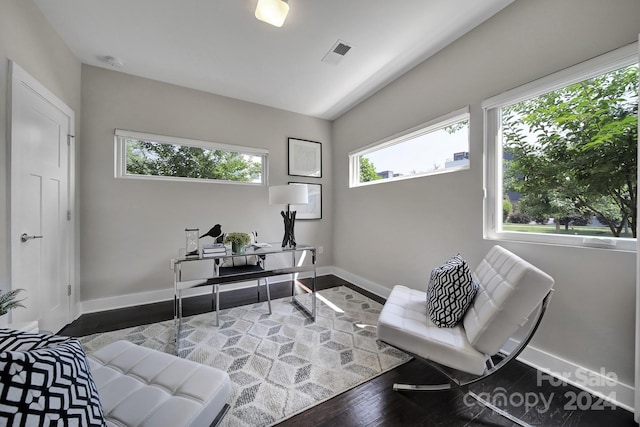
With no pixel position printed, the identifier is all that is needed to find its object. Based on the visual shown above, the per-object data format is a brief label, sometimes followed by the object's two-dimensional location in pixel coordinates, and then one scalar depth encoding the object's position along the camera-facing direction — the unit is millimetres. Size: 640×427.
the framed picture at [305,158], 3629
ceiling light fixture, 1685
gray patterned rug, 1401
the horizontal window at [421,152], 2202
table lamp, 2402
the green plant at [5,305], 1149
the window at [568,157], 1378
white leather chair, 1151
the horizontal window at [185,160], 2734
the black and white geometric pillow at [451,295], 1503
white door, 1605
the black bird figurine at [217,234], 2154
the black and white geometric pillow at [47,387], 524
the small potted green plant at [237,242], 2139
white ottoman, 837
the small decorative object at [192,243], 2023
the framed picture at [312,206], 3699
